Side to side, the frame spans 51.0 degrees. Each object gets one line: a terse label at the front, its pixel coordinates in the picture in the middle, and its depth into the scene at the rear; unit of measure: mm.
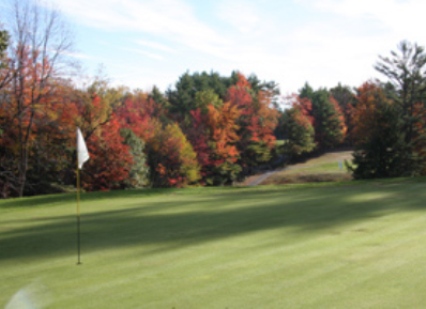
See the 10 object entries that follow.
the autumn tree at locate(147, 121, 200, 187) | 46562
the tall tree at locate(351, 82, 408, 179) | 36344
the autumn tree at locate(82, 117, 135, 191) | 37969
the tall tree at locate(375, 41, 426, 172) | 41344
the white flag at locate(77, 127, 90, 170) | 7980
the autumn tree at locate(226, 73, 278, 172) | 60344
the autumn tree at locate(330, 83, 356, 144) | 86750
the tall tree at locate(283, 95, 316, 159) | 71312
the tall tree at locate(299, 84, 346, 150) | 79500
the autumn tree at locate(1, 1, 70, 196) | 32125
